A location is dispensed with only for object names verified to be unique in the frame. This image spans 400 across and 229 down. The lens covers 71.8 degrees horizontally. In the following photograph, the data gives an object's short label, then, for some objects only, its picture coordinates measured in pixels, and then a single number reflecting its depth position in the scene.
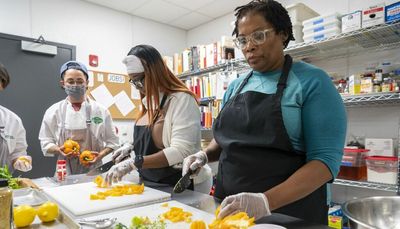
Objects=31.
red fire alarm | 3.68
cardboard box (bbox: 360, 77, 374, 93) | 2.25
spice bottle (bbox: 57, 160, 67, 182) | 1.58
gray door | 3.06
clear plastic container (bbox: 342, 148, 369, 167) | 2.28
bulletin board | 3.71
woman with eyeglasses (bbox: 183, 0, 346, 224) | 0.87
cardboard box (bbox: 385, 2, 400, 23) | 2.02
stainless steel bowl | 0.89
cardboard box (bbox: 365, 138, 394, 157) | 2.21
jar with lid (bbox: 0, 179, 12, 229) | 0.70
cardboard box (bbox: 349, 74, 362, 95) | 2.33
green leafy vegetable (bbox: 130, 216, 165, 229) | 0.78
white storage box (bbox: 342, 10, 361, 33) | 2.24
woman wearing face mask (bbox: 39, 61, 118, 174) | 2.32
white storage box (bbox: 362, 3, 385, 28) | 2.13
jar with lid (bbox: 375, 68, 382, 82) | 2.22
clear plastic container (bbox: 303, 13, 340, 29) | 2.38
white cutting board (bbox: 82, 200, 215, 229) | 0.89
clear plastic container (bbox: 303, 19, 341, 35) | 2.39
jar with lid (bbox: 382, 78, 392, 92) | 2.14
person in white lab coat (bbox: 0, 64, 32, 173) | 2.04
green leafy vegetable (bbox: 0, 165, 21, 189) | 1.25
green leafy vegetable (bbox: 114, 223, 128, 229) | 0.76
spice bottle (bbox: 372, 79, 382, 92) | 2.21
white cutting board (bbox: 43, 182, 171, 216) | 1.04
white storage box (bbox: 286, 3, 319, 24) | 2.58
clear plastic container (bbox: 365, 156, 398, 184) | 2.08
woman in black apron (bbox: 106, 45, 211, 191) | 1.41
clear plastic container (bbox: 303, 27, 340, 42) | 2.39
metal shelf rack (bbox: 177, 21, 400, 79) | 2.23
